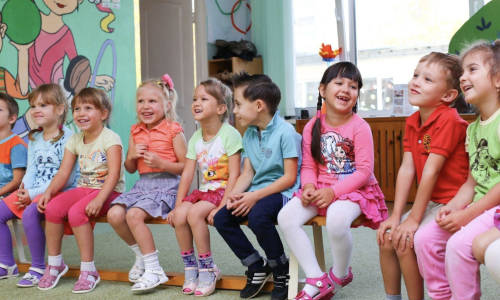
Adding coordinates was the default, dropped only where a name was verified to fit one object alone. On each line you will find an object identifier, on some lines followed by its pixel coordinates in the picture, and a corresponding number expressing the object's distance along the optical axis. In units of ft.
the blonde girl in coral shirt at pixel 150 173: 7.39
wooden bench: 6.42
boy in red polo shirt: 5.33
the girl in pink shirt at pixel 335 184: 6.19
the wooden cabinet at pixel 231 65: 17.94
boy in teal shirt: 6.60
